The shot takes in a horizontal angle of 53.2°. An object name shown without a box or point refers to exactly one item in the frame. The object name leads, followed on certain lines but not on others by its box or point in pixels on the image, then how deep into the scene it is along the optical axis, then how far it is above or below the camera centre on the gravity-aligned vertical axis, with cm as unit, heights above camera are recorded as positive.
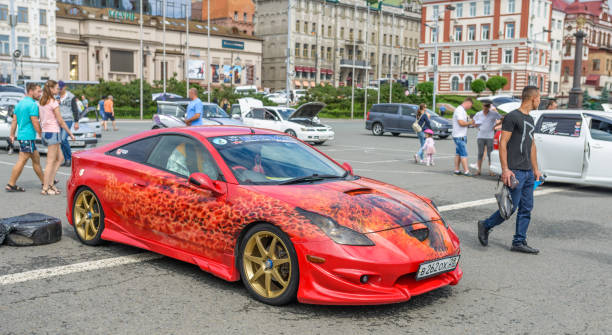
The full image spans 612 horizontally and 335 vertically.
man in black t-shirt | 672 -59
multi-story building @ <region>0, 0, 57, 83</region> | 6569 +578
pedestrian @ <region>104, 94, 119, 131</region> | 3064 -82
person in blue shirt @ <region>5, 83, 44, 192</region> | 985 -57
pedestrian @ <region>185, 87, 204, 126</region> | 1447 -36
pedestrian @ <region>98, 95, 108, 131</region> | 3104 -90
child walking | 1697 -129
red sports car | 448 -98
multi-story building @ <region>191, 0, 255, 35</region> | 9581 +1331
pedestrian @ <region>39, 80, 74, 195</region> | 1000 -57
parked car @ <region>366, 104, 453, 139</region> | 3030 -97
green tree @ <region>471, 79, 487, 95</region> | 7481 +210
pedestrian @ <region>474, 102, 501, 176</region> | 1402 -54
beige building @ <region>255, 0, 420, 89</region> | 9756 +986
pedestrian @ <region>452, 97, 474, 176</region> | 1448 -70
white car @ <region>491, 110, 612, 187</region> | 1186 -79
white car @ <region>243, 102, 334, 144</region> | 2465 -95
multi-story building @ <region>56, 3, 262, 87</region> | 7281 +600
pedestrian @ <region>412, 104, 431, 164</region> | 1780 -73
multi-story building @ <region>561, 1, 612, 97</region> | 10494 +1073
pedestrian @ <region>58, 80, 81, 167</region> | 1336 -52
